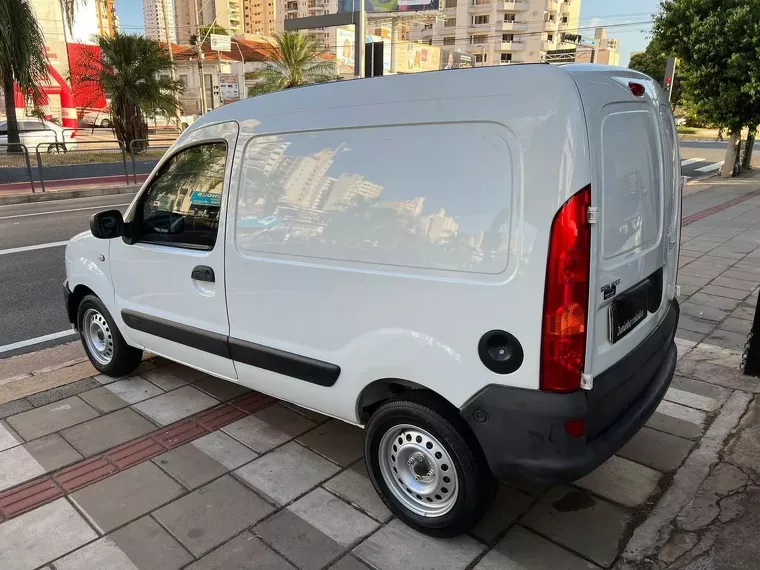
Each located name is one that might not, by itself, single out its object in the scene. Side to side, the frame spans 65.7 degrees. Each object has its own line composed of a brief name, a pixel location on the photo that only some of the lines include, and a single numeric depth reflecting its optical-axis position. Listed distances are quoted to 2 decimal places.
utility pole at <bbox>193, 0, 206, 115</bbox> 40.13
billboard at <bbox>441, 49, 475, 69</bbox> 58.97
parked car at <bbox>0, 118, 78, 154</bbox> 25.39
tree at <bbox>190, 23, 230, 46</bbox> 50.03
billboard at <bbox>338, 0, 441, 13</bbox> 26.73
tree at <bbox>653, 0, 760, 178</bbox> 15.37
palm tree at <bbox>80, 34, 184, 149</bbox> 23.20
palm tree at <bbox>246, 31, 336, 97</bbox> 31.95
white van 2.19
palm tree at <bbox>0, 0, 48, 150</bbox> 17.72
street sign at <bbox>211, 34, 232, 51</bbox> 40.04
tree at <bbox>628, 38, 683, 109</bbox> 17.98
